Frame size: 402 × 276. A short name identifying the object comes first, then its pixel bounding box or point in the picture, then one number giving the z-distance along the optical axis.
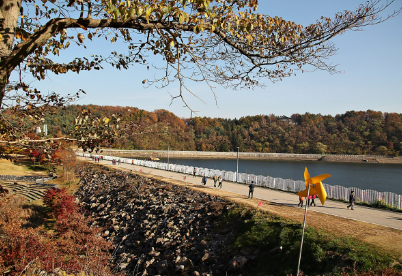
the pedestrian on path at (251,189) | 20.14
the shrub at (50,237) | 7.05
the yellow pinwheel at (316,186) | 7.31
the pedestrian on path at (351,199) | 16.60
